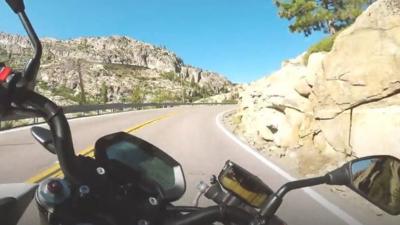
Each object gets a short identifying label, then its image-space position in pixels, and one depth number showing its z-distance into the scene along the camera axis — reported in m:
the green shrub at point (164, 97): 162.60
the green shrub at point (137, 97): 151.48
